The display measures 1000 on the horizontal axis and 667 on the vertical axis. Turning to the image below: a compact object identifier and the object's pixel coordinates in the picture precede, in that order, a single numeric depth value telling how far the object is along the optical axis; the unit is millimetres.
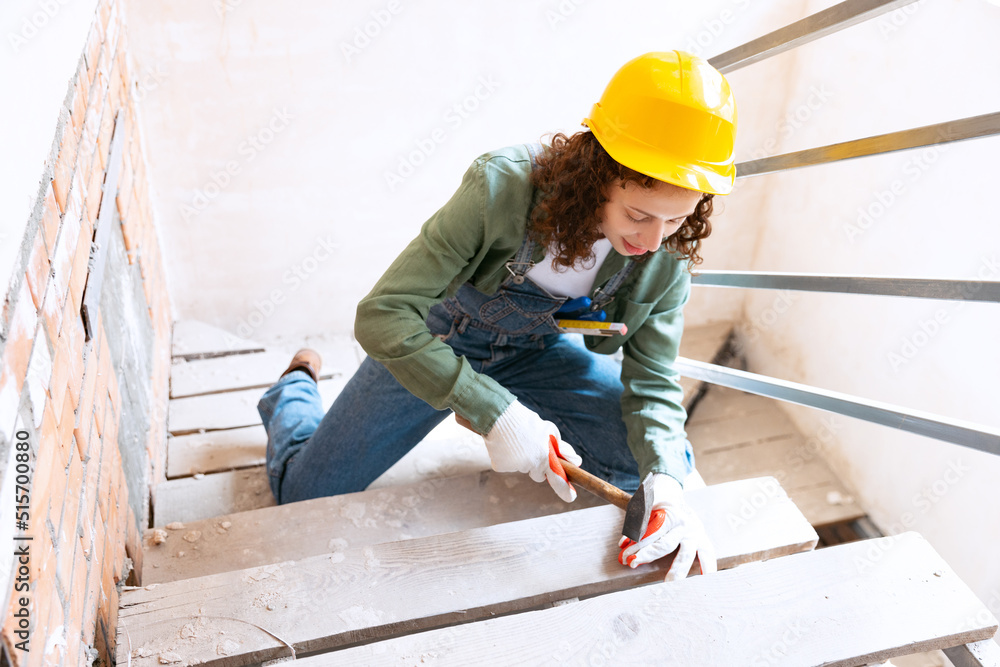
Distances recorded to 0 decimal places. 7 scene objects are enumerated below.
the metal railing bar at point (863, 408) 1146
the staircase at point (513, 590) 1105
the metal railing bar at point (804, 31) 1200
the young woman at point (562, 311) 1275
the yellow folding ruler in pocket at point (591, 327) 1636
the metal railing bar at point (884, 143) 1054
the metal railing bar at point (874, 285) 1101
